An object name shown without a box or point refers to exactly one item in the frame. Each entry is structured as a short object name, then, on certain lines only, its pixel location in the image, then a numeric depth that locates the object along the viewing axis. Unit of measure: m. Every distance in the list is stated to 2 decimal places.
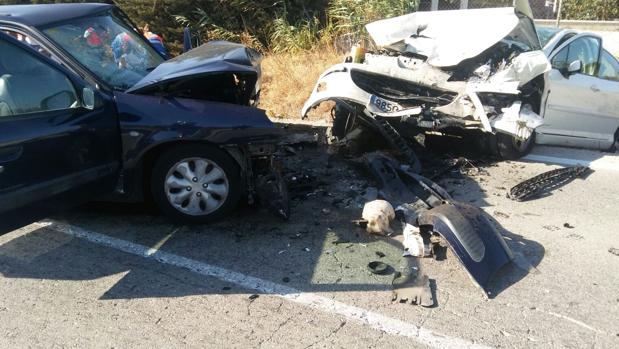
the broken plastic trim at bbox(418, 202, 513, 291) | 3.54
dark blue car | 3.57
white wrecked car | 5.76
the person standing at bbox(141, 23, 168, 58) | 5.88
